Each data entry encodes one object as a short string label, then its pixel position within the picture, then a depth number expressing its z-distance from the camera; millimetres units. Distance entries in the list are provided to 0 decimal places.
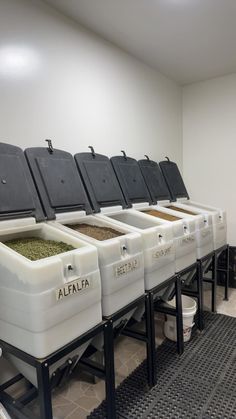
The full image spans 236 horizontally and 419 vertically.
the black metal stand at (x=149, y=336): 1923
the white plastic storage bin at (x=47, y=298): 1175
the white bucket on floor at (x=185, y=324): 2523
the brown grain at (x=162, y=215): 2535
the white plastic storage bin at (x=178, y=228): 2234
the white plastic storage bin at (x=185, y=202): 3068
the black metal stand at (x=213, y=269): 2866
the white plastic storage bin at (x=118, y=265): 1534
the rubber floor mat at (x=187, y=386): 1797
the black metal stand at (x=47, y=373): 1211
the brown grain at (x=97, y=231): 1756
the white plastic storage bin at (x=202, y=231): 2622
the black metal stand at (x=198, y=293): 2660
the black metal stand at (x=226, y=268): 3342
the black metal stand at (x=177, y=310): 2239
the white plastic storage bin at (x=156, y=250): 1899
